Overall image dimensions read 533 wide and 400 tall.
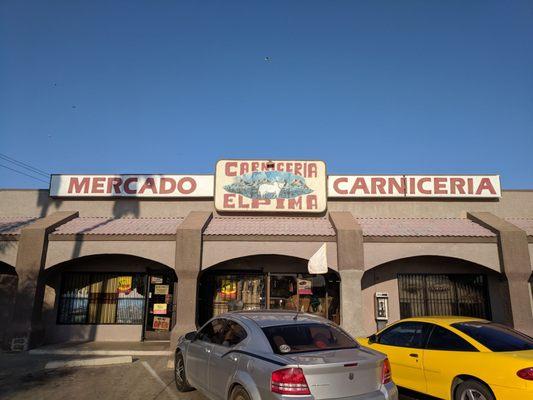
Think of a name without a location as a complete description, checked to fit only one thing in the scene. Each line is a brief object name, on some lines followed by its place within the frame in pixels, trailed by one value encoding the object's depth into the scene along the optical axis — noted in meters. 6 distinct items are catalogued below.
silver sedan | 4.52
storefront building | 13.09
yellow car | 5.39
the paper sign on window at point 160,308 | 14.71
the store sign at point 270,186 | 15.53
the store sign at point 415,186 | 15.95
